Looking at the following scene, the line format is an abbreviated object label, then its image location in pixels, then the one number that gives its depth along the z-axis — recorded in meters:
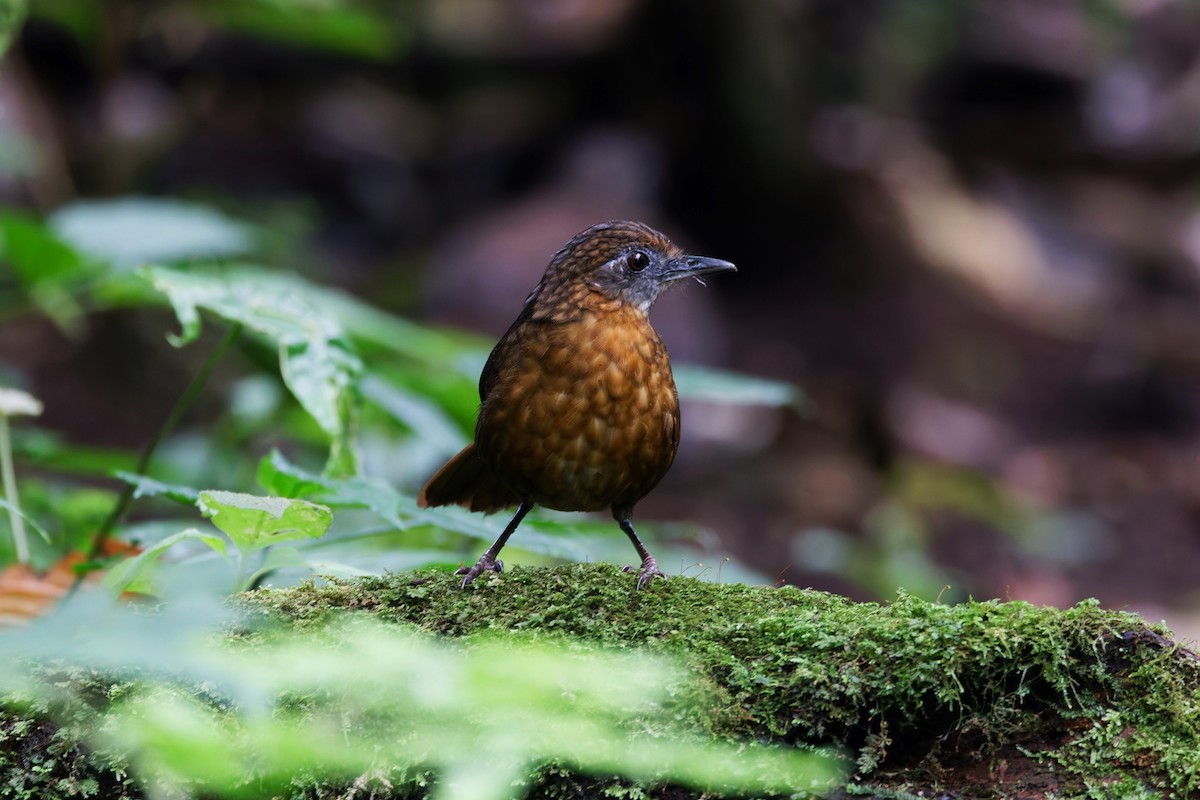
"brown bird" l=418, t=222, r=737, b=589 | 5.86
